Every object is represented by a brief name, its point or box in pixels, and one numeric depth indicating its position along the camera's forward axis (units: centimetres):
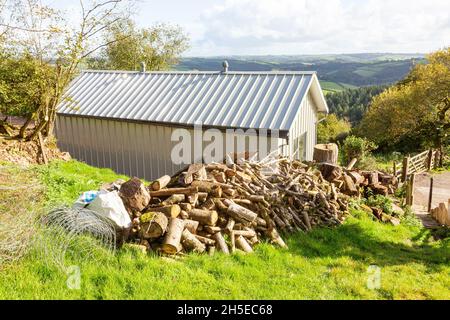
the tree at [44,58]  1308
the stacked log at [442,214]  1037
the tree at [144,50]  3416
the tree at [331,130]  4500
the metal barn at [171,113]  1272
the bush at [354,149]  1731
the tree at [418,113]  2755
